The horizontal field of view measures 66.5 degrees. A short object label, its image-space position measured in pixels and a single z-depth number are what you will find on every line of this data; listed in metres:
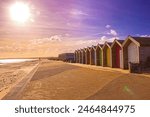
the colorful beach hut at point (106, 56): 18.06
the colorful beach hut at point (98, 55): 20.52
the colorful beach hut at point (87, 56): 24.78
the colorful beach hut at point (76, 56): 30.02
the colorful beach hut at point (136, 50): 13.01
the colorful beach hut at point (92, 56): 22.49
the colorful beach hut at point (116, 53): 16.18
